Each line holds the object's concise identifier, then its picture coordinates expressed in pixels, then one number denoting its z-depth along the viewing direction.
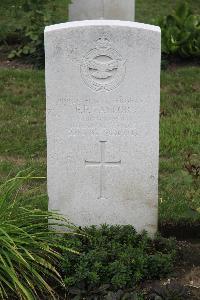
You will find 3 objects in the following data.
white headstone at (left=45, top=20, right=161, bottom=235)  4.67
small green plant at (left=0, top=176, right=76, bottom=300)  4.36
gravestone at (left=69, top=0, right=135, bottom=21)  9.31
